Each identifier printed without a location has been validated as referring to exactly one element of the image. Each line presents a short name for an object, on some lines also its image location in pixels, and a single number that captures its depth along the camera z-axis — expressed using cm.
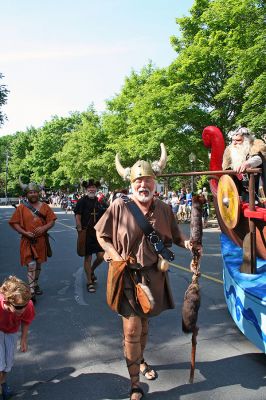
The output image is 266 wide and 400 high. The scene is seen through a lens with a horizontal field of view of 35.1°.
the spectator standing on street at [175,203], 2182
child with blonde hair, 311
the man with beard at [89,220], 683
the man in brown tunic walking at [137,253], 329
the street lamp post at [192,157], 1939
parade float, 381
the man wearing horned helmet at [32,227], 608
